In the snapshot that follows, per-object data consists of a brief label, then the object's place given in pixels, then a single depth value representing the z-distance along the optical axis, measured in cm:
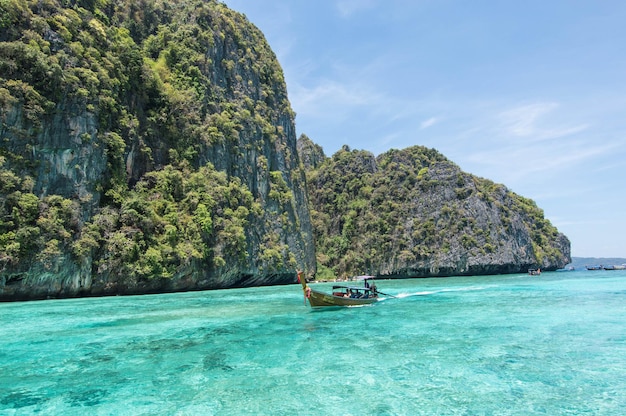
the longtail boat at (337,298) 2197
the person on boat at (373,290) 2603
